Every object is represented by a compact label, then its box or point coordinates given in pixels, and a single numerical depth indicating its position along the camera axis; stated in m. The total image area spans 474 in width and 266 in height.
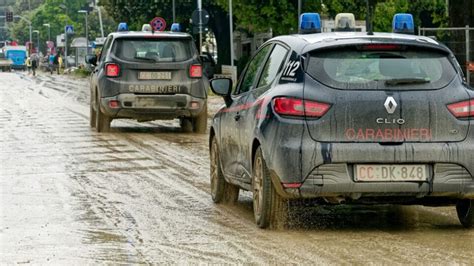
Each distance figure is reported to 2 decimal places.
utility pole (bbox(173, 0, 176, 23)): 62.92
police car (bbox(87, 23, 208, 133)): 21.53
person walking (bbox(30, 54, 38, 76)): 89.44
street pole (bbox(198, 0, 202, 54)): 42.91
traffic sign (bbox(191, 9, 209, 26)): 43.09
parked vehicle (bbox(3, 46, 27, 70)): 134.95
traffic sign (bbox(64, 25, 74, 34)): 95.95
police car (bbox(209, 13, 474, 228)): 9.20
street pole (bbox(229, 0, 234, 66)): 47.06
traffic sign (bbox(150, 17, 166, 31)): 50.66
